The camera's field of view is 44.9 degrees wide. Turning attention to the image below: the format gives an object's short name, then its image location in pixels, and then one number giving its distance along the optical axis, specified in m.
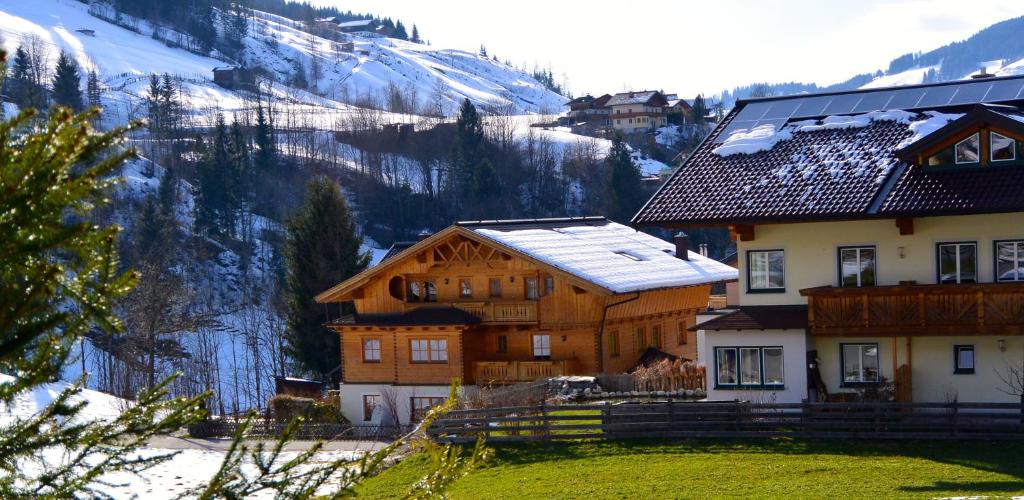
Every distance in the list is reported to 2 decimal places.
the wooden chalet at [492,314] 42.09
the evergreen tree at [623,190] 94.31
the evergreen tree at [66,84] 111.12
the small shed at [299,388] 47.12
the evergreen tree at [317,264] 54.22
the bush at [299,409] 41.12
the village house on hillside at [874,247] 26.78
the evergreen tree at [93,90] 126.31
